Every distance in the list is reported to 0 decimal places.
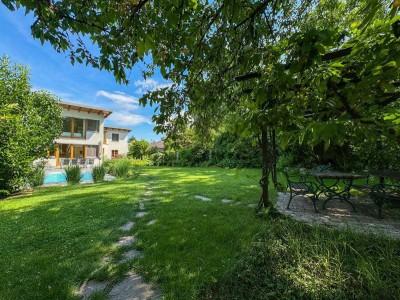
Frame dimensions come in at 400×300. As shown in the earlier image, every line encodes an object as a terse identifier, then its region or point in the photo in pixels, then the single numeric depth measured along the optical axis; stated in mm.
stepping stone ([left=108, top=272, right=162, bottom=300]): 2172
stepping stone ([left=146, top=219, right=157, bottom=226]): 4172
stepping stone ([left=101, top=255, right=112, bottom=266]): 2805
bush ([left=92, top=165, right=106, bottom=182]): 11242
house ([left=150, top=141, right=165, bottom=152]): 37888
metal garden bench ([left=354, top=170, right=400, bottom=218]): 3973
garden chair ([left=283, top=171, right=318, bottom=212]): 4533
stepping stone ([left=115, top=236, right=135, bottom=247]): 3358
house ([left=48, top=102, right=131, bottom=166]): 21547
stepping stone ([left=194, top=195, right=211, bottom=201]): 6030
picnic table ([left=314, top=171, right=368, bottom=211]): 4523
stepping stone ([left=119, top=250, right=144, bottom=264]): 2875
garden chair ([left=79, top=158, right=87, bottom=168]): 20667
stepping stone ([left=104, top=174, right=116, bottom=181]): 12064
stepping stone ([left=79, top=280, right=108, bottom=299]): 2236
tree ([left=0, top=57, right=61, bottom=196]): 7016
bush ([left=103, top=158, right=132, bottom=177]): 12383
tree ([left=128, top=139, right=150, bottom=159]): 29281
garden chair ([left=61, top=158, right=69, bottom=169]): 19555
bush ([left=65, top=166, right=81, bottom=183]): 10750
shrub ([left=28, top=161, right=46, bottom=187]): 8527
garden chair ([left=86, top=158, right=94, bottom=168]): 21100
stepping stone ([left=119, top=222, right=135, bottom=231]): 3990
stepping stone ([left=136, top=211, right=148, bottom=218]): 4733
